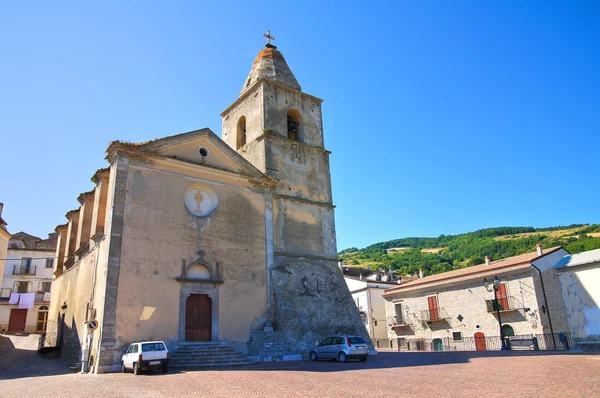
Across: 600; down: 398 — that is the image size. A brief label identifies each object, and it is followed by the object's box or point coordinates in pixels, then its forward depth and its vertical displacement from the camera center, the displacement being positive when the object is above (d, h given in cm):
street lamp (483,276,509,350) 2425 +233
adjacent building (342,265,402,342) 4212 +260
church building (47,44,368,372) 1703 +396
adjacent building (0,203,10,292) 2525 +587
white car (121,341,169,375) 1394 -57
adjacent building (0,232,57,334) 3981 +488
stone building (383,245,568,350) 2842 +147
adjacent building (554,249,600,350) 2572 +151
